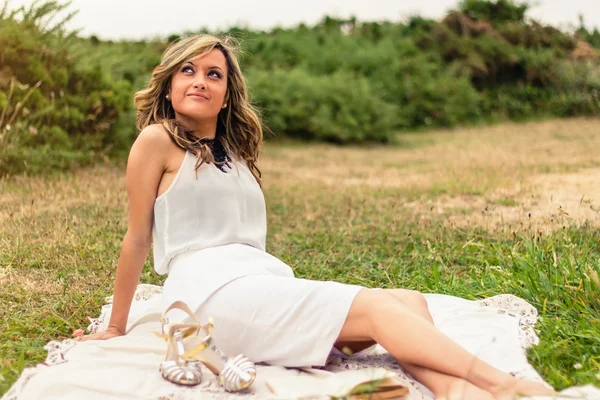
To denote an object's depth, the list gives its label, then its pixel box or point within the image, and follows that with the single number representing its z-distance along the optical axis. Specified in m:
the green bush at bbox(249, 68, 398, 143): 13.65
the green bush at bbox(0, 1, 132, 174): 7.82
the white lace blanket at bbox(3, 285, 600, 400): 2.73
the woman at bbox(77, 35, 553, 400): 2.77
